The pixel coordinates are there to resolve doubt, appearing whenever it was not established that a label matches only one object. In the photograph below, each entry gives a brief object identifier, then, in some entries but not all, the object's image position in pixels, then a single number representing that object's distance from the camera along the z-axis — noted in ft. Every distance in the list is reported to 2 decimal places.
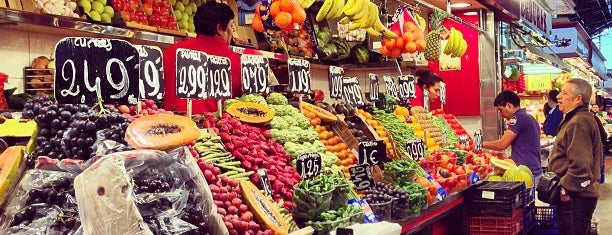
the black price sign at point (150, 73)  10.04
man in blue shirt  22.06
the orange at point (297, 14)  15.17
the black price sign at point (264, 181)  10.52
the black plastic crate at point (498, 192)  15.89
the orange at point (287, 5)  15.12
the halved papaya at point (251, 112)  13.05
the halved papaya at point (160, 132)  7.64
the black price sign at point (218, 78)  11.49
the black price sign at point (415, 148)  16.43
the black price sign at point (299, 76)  14.08
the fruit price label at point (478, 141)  22.89
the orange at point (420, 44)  19.88
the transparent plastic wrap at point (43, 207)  6.50
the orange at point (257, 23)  16.61
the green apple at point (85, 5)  15.70
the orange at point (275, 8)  15.23
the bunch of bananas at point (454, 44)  25.25
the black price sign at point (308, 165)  11.56
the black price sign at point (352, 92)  16.22
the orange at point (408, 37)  19.72
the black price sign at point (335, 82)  15.55
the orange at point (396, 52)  20.13
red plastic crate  15.84
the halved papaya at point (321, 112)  15.47
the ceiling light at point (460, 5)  28.69
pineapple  22.56
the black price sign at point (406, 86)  20.24
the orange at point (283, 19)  15.03
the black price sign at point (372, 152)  13.91
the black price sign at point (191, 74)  10.65
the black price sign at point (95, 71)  8.52
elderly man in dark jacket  17.37
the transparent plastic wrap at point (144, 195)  6.01
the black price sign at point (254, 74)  13.24
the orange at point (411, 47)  19.69
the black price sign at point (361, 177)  12.78
